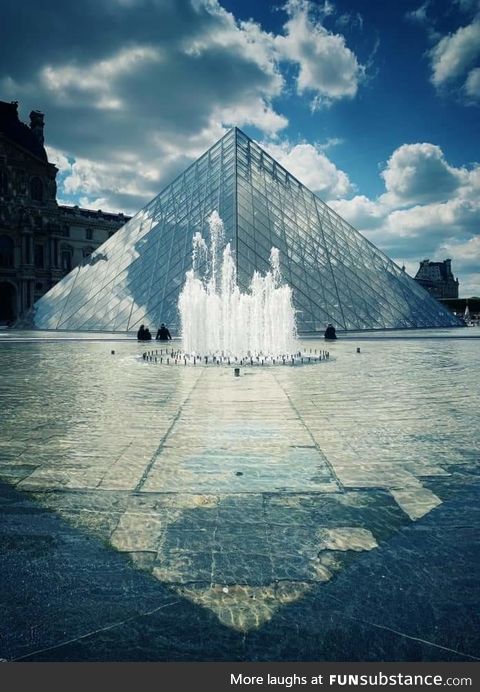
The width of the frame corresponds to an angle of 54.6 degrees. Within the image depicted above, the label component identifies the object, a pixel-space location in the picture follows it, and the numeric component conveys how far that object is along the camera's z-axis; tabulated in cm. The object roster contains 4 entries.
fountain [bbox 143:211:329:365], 1802
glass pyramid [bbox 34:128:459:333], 3512
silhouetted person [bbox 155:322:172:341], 2816
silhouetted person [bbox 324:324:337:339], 2742
